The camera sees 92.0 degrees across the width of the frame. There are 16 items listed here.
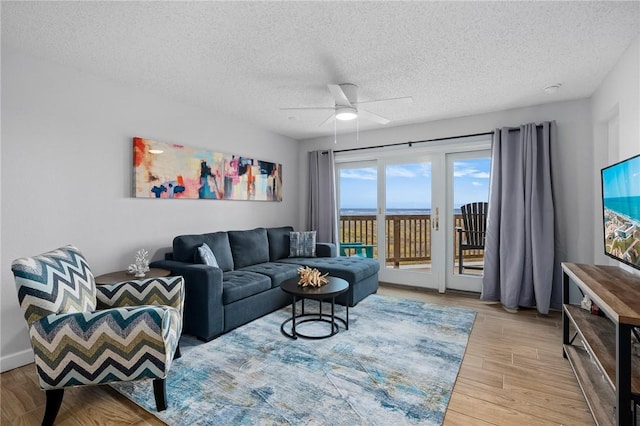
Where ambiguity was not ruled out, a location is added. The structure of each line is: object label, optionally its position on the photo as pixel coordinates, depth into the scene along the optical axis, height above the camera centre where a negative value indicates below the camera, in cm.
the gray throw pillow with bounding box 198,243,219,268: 306 -42
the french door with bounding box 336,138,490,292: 430 +7
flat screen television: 187 +2
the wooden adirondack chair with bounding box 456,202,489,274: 417 -22
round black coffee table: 270 -71
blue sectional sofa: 275 -66
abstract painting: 317 +49
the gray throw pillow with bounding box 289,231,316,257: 457 -47
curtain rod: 397 +103
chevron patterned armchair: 162 -66
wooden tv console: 136 -76
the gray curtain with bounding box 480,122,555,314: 353 -10
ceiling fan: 286 +109
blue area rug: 178 -114
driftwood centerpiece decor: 290 -62
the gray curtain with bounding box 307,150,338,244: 508 +27
